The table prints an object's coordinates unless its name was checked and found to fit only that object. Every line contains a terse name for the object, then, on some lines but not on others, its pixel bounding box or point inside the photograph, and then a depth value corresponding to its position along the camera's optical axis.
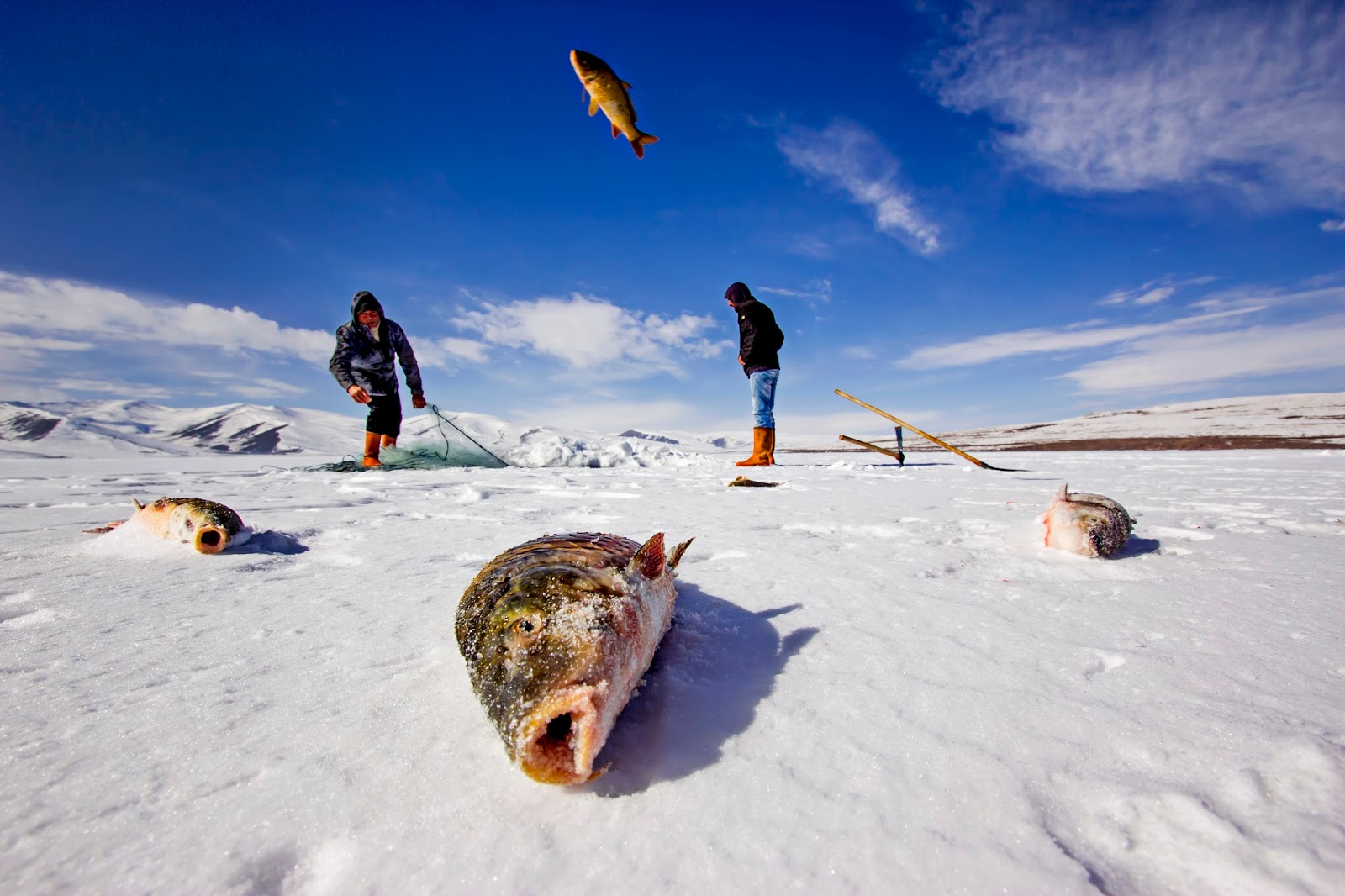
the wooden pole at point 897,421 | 8.57
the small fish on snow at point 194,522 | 2.64
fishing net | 8.26
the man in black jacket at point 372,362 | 7.96
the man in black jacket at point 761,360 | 9.12
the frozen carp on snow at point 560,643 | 1.01
